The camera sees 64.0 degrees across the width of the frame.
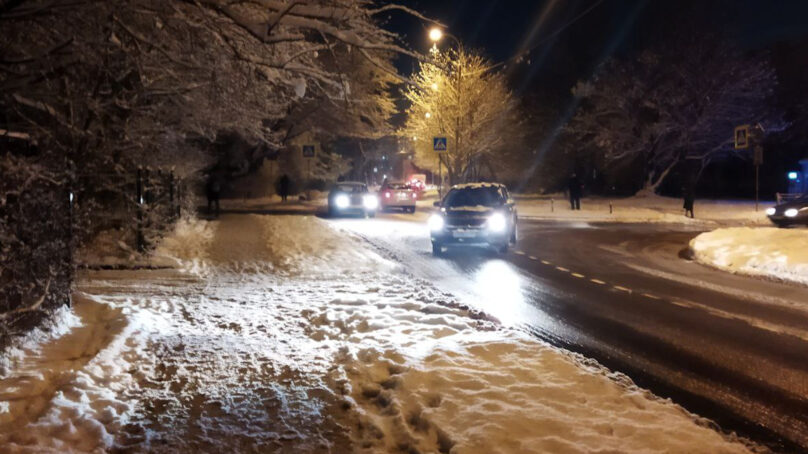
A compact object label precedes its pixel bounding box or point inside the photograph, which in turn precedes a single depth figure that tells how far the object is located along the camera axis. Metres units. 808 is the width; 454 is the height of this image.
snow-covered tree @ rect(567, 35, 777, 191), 38.94
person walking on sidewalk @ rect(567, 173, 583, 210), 35.62
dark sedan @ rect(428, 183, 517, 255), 15.96
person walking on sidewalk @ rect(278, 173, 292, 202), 45.19
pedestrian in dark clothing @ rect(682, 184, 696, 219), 31.59
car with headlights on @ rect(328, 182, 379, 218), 30.38
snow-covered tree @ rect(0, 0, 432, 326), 6.57
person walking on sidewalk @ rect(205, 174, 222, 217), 30.08
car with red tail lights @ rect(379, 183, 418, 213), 33.78
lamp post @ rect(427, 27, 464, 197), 33.86
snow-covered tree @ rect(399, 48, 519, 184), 36.66
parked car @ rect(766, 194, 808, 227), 23.02
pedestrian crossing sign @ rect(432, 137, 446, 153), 29.23
